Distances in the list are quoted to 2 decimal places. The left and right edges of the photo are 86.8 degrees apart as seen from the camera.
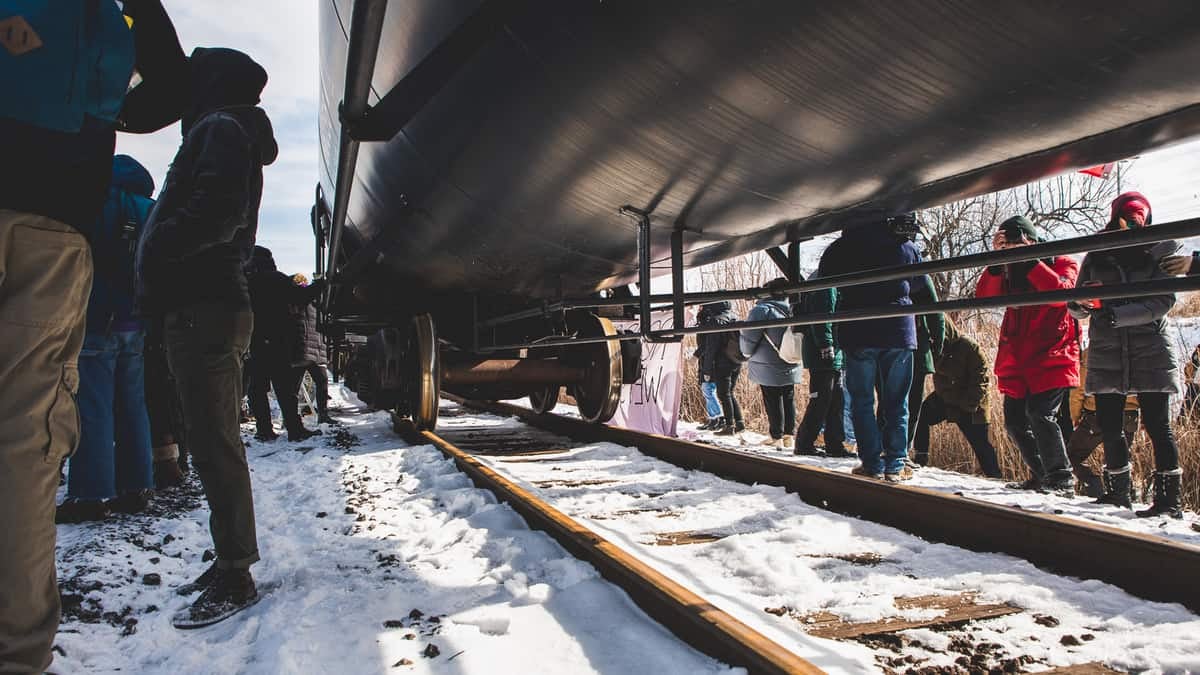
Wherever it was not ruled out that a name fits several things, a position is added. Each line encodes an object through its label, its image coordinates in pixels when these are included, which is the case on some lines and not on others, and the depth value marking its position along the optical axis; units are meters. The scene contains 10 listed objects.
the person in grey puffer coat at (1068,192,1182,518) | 2.80
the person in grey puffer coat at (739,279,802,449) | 5.58
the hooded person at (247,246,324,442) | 5.23
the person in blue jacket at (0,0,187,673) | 1.06
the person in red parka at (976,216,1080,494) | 3.29
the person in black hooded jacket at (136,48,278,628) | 1.72
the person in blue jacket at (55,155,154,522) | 2.52
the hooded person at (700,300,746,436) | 6.47
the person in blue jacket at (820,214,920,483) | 3.45
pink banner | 6.21
